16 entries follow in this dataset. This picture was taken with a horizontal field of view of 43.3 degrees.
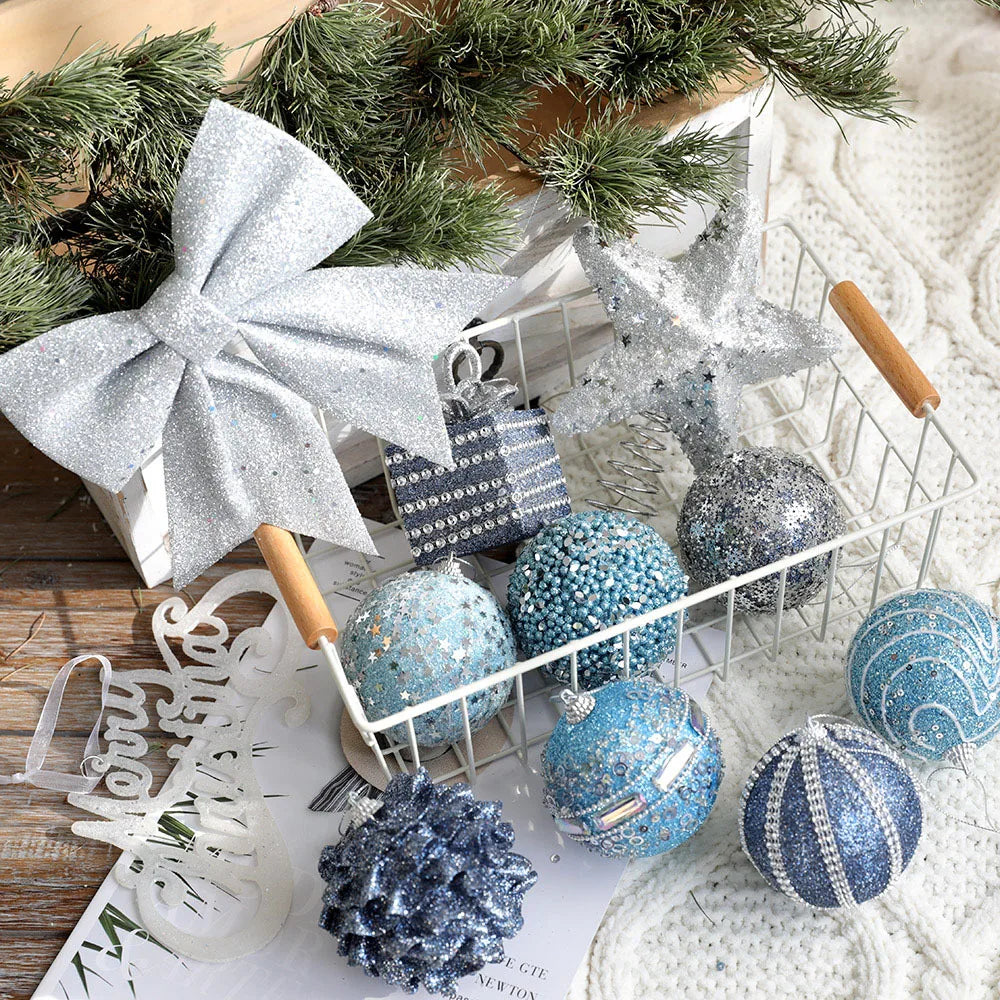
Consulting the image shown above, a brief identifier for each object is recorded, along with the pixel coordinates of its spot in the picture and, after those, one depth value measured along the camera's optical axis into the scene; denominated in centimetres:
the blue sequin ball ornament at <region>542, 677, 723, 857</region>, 70
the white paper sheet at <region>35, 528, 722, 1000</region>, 74
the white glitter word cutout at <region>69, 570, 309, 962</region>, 77
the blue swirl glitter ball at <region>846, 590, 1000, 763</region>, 74
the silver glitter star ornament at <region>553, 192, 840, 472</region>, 81
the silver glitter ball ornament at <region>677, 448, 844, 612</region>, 79
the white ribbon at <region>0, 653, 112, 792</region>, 83
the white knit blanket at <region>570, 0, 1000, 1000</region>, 74
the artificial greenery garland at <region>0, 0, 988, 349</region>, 65
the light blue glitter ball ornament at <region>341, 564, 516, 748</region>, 73
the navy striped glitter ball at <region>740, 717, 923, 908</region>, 69
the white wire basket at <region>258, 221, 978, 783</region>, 72
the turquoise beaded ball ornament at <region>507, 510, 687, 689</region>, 76
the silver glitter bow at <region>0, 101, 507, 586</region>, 67
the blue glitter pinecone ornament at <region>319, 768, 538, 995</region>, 67
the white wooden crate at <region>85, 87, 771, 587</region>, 86
